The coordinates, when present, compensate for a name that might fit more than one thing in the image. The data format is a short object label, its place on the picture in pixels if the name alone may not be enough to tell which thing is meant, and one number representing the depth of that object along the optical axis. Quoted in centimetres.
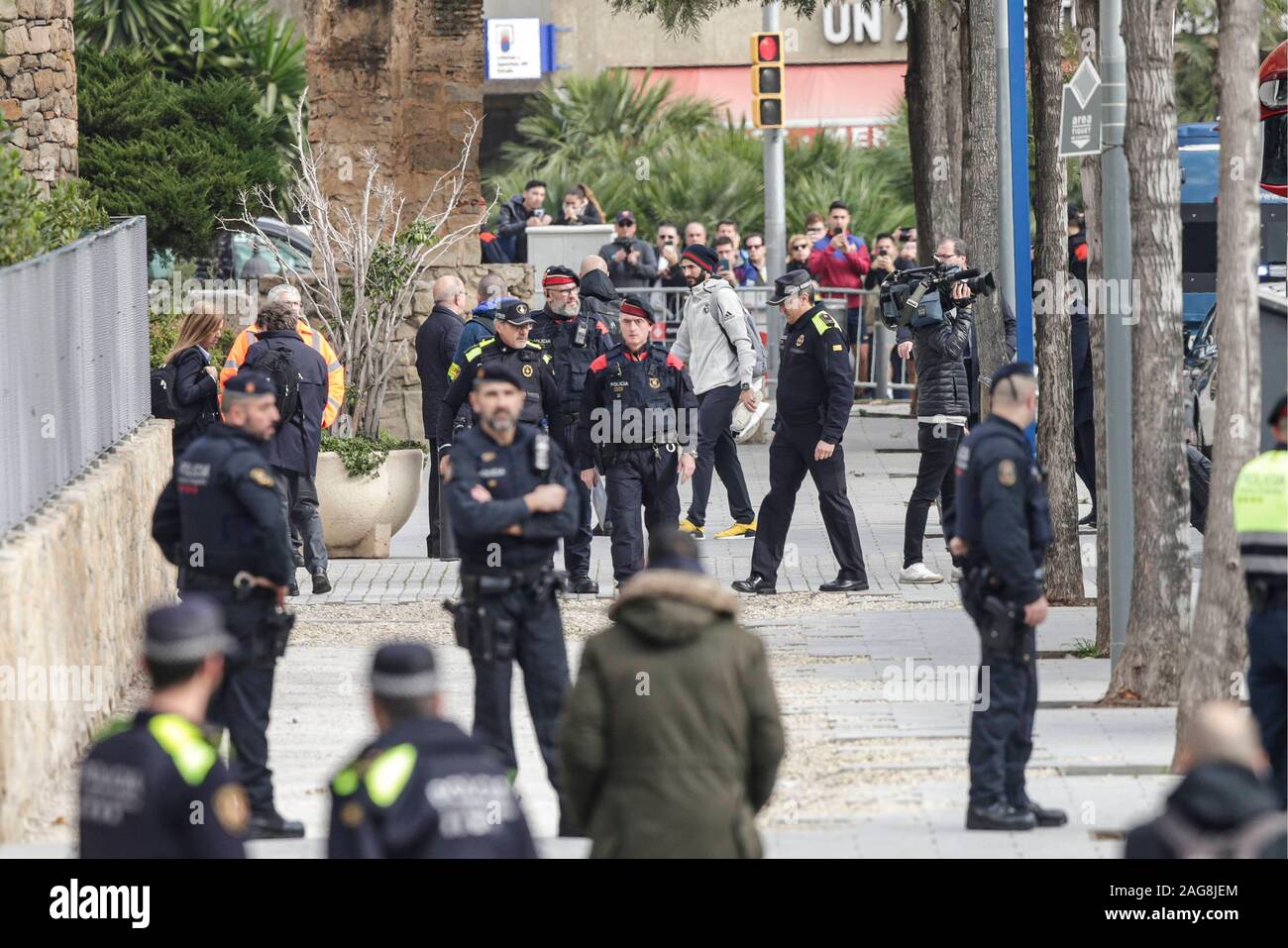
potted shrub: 1528
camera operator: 1405
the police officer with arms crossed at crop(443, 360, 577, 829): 809
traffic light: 2264
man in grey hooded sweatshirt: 1573
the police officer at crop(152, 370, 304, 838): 827
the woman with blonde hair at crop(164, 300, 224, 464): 1288
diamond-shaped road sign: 1072
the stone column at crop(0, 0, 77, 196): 1591
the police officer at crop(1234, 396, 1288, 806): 745
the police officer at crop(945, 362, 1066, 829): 818
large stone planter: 1522
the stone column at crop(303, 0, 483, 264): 2041
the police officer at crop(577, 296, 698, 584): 1306
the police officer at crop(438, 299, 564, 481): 1328
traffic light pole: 2386
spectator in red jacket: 2527
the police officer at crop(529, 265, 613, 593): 1424
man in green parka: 580
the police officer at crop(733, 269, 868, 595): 1362
